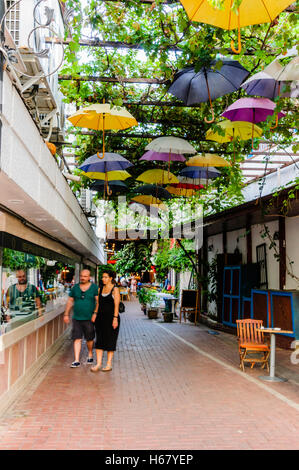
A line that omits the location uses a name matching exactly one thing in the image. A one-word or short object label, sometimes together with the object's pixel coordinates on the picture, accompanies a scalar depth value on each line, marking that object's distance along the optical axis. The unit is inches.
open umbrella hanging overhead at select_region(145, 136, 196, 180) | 363.9
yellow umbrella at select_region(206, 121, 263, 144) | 346.3
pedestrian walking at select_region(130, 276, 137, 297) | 1537.9
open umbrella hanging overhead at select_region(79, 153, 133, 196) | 406.9
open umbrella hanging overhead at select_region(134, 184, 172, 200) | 499.8
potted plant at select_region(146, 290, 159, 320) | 789.9
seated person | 259.0
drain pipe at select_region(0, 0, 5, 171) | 165.0
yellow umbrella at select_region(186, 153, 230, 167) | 416.2
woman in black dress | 340.8
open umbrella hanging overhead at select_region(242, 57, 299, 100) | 231.0
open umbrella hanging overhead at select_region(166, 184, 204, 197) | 530.1
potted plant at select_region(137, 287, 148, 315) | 845.5
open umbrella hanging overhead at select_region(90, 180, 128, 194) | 483.2
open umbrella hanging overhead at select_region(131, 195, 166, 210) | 531.8
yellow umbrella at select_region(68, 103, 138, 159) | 317.7
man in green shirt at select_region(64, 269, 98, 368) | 351.9
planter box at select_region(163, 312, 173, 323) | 742.5
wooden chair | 349.7
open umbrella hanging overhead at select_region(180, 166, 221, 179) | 434.3
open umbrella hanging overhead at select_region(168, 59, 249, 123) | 293.1
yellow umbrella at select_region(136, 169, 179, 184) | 470.0
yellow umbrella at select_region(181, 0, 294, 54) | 202.1
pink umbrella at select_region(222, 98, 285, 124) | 288.9
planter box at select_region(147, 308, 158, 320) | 789.2
